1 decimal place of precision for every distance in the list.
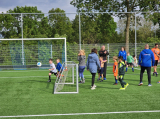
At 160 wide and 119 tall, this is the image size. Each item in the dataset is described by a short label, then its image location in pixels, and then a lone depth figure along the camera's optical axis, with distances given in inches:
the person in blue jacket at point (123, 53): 600.1
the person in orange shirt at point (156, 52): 501.0
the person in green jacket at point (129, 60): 673.6
